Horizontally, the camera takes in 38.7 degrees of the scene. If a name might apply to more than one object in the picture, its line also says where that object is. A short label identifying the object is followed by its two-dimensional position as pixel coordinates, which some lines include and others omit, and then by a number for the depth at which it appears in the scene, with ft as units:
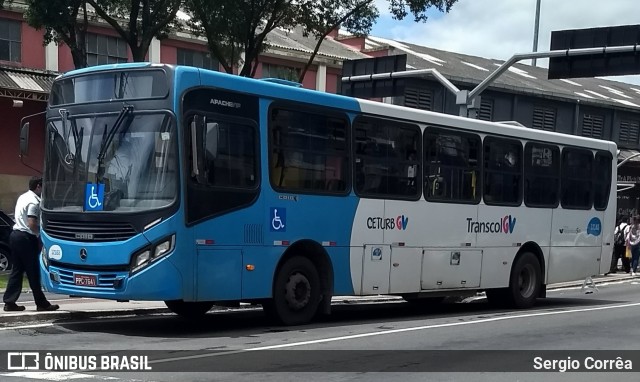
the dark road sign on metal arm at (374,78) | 84.53
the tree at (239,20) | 72.02
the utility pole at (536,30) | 121.90
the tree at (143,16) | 74.08
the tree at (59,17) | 68.59
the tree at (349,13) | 80.23
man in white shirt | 41.34
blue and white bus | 36.24
